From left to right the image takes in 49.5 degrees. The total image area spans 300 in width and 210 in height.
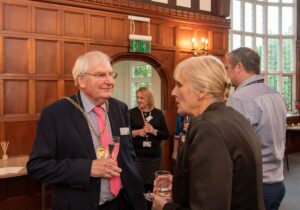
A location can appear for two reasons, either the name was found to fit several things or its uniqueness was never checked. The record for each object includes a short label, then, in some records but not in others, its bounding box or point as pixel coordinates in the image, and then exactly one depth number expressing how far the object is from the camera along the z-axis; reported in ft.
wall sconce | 21.34
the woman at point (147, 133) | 13.91
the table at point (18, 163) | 12.40
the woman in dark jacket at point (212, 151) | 3.53
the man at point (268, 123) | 7.16
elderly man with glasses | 5.85
